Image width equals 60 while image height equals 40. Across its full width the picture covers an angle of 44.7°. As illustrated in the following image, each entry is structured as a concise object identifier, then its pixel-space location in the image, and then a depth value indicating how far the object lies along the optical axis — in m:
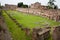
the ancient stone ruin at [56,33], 4.06
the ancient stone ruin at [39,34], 3.90
